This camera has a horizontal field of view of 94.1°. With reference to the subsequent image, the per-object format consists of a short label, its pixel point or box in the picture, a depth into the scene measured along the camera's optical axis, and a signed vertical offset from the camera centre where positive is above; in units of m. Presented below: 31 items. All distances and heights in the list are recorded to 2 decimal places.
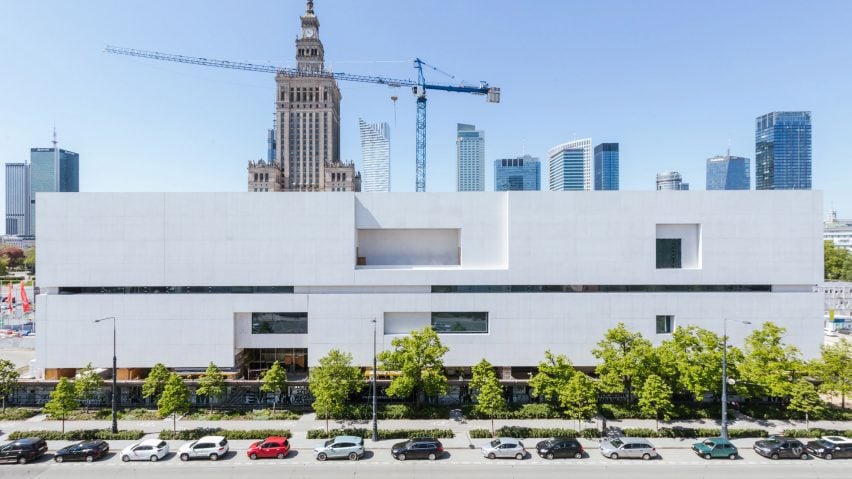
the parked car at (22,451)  25.48 -13.51
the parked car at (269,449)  26.17 -13.66
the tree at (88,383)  30.44 -11.07
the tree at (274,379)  32.16 -11.21
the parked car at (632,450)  25.78 -13.41
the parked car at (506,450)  25.94 -13.52
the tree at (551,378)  30.78 -10.53
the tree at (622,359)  30.34 -9.00
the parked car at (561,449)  25.83 -13.44
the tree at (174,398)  29.50 -11.74
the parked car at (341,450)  26.00 -13.60
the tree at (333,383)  29.56 -10.87
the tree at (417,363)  31.02 -9.65
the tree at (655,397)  28.73 -11.18
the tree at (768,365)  30.12 -9.40
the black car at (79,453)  25.75 -13.70
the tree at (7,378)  33.14 -11.49
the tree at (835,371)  30.53 -9.89
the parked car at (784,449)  25.72 -13.34
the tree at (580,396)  28.67 -11.15
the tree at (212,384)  31.17 -11.31
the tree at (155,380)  31.80 -11.14
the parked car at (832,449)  25.70 -13.31
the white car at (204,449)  26.02 -13.64
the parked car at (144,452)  25.89 -13.72
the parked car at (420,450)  25.84 -13.53
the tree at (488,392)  29.30 -11.08
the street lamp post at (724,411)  27.41 -11.57
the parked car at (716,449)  25.64 -13.32
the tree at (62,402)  28.92 -11.76
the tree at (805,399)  29.14 -11.52
